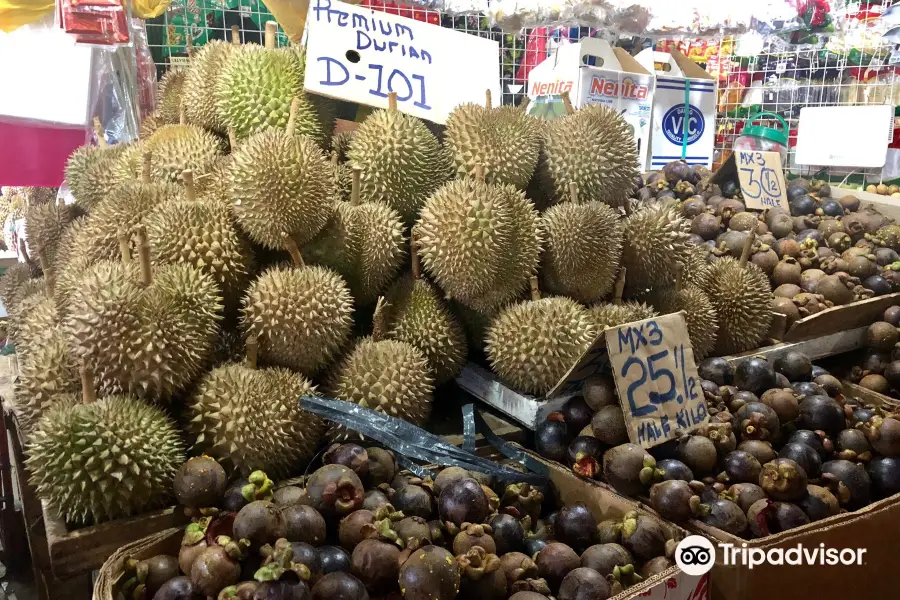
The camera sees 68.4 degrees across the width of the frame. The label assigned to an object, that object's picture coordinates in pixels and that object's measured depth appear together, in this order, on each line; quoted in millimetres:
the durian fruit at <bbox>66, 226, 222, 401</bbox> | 1662
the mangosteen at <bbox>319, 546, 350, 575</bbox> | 1402
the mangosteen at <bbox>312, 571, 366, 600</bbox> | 1287
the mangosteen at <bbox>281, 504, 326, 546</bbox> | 1433
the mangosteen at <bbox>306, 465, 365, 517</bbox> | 1537
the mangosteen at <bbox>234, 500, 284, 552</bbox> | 1363
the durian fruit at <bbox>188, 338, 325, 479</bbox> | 1704
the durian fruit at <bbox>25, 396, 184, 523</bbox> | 1550
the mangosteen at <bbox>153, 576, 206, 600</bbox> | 1296
